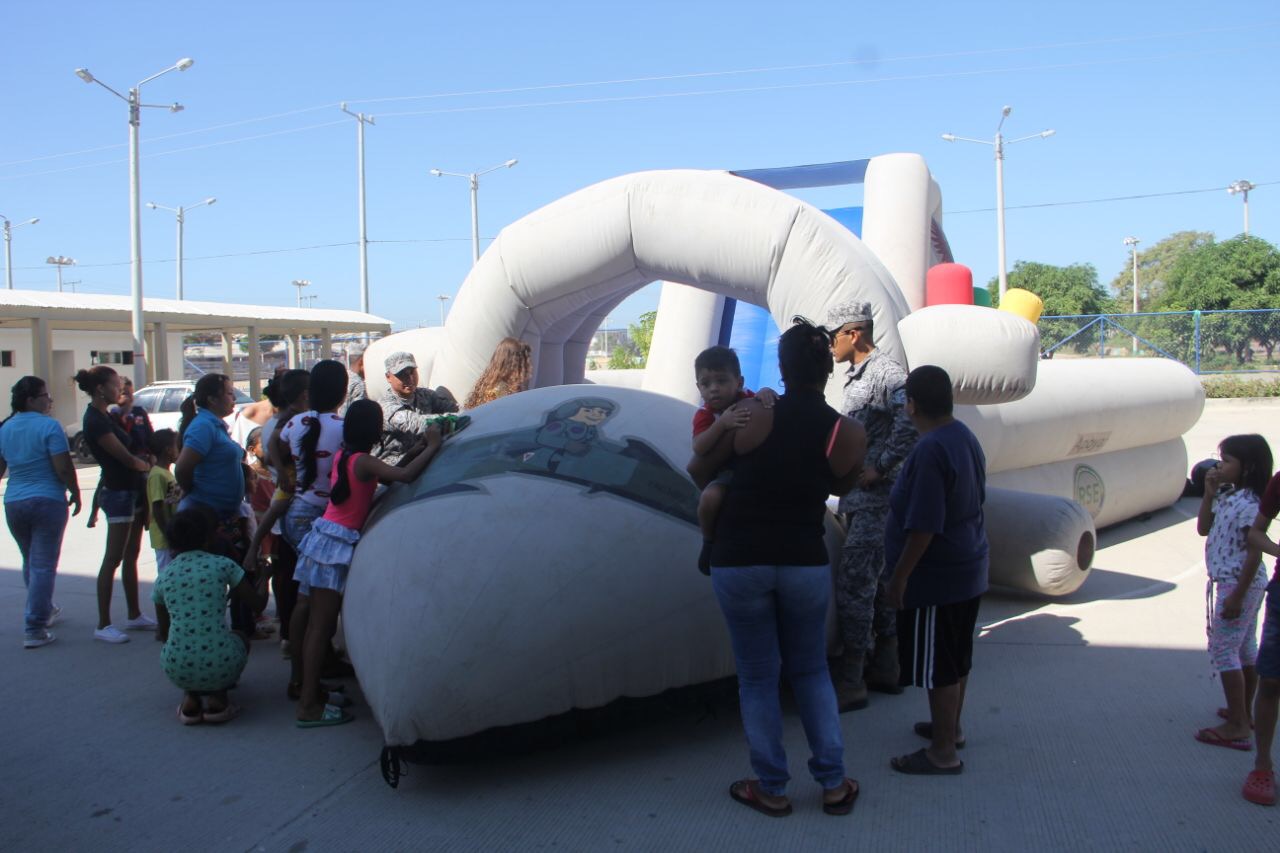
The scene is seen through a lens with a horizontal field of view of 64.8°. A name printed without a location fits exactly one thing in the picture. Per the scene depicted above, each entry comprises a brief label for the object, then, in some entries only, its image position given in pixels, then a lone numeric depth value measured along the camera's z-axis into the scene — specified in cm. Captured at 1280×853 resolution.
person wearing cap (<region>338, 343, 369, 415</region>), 722
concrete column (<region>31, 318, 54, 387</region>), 2006
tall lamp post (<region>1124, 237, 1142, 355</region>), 5796
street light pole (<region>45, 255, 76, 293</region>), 5656
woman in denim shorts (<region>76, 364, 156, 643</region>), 580
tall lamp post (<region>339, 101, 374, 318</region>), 3153
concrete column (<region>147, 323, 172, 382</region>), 2467
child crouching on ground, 443
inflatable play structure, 360
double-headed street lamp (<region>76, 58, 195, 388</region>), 2023
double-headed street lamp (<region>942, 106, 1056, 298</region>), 2896
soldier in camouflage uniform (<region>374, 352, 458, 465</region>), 507
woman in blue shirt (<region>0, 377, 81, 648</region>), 572
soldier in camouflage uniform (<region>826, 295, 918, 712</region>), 446
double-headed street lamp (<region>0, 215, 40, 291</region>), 4594
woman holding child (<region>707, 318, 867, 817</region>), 329
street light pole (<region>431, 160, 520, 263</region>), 3300
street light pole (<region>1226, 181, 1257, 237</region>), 4562
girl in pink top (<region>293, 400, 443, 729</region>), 432
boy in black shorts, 362
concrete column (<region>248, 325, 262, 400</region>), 2691
